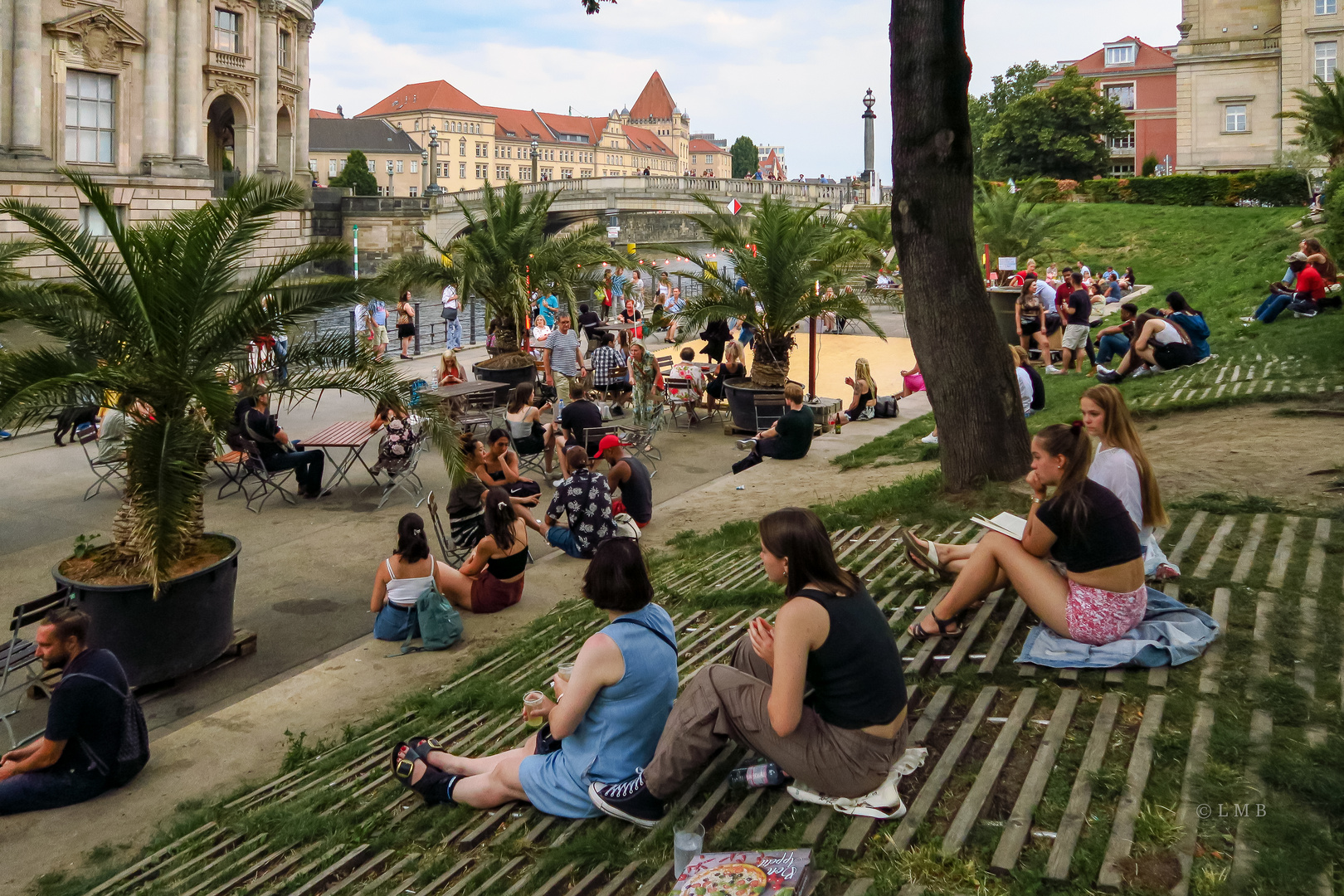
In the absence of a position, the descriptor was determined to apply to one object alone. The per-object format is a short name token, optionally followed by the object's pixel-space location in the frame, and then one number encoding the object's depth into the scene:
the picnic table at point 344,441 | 11.52
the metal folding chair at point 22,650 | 6.00
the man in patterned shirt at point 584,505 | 8.55
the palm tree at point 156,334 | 6.83
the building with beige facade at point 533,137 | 130.38
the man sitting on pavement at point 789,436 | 11.87
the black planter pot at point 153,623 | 6.79
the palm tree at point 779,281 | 14.66
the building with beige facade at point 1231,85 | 50.28
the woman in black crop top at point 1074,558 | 4.58
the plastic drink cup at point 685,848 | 3.67
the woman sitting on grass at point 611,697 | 4.13
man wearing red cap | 9.40
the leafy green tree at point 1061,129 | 55.75
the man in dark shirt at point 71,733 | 5.15
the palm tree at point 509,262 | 17.84
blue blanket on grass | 4.66
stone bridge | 49.19
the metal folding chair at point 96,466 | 11.09
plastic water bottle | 4.09
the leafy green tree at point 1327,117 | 21.88
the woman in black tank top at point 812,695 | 3.73
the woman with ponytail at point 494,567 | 7.52
